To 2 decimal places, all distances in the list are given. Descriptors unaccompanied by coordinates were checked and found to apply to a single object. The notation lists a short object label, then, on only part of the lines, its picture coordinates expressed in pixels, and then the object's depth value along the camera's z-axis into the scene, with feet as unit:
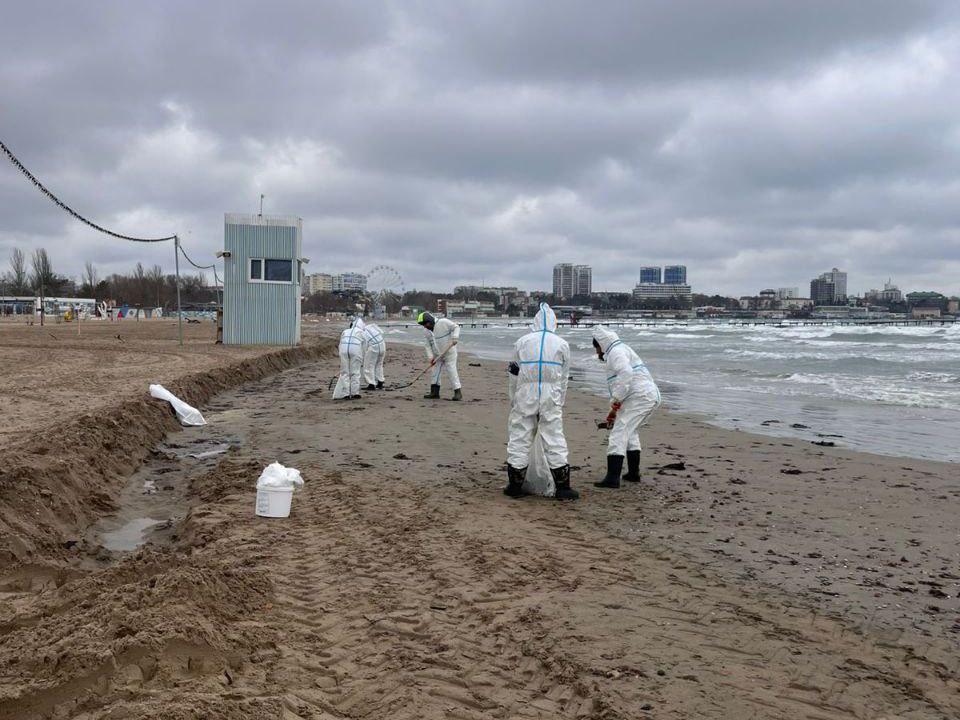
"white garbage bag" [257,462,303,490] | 22.59
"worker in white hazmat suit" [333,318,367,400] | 52.95
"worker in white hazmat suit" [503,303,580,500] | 26.50
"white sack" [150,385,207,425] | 41.70
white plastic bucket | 22.49
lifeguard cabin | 91.04
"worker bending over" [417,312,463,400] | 53.42
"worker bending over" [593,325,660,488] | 29.07
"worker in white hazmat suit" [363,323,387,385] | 56.54
